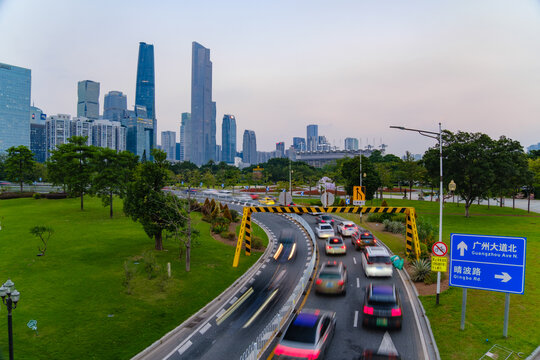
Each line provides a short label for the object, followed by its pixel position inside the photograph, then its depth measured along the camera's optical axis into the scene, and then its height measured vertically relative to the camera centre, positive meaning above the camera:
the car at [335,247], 27.81 -5.58
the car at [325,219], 44.03 -5.10
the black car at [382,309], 14.80 -5.96
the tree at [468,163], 47.31 +3.54
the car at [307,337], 11.50 -5.93
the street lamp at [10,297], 11.40 -4.41
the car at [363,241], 29.77 -5.39
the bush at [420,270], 21.66 -5.87
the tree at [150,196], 25.69 -1.19
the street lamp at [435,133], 17.34 +2.86
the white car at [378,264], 21.98 -5.62
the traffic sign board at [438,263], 17.03 -4.23
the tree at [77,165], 48.16 +2.51
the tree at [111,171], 44.50 +1.43
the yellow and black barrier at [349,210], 24.91 -2.24
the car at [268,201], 61.40 -3.71
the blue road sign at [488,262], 13.48 -3.43
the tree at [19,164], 67.56 +3.52
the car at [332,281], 19.02 -5.96
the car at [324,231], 34.59 -5.23
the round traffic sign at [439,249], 16.97 -3.44
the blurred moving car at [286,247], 28.57 -6.47
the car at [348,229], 35.33 -5.04
